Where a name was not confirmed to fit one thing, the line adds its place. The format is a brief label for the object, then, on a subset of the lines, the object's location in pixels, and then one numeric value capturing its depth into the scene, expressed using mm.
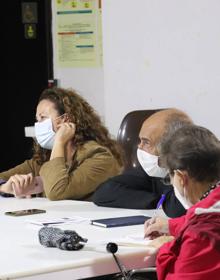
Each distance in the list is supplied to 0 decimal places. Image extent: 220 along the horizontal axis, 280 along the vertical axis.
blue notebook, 5562
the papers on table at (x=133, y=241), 5264
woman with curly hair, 6148
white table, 4770
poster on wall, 8009
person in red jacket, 4477
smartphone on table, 5823
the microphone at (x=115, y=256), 5025
